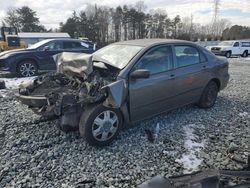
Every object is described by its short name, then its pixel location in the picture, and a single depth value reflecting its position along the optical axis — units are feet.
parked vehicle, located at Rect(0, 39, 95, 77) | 23.15
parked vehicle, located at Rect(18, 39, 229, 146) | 9.20
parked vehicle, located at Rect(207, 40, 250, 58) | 54.42
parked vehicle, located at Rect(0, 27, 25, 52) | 49.68
